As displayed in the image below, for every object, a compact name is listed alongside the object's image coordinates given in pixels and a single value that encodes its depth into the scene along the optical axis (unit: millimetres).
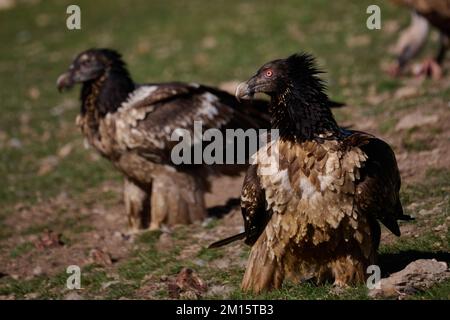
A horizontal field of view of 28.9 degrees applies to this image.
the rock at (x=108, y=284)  9023
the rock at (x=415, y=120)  12150
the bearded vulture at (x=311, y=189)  7250
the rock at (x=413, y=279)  7113
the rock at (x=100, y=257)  9898
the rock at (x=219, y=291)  7978
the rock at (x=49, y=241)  10898
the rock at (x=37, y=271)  10005
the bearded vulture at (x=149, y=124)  10805
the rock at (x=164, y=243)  10109
